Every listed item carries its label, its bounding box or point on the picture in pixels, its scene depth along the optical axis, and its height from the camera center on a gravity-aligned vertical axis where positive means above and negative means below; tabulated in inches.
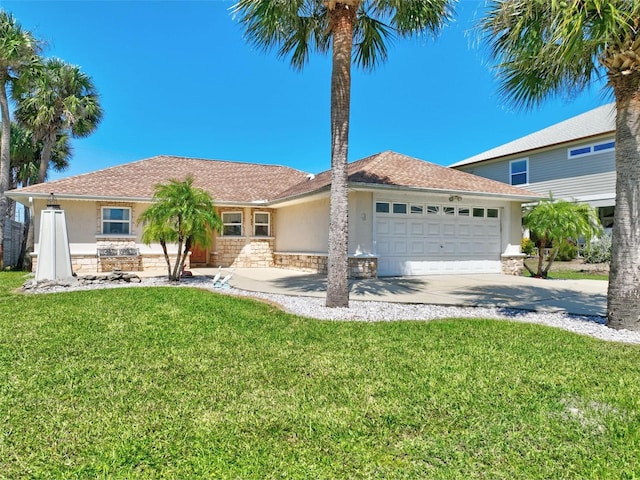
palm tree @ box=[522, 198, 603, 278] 506.3 +31.6
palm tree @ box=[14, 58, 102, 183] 679.7 +264.9
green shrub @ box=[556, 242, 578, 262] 752.7 -20.0
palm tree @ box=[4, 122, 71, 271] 892.0 +227.0
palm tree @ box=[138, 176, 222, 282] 426.0 +34.2
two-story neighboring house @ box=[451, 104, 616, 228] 749.3 +184.6
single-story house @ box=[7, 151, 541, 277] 538.3 +41.9
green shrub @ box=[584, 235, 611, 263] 716.0 -11.4
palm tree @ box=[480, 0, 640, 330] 213.8 +115.2
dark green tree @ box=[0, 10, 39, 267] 609.3 +298.6
